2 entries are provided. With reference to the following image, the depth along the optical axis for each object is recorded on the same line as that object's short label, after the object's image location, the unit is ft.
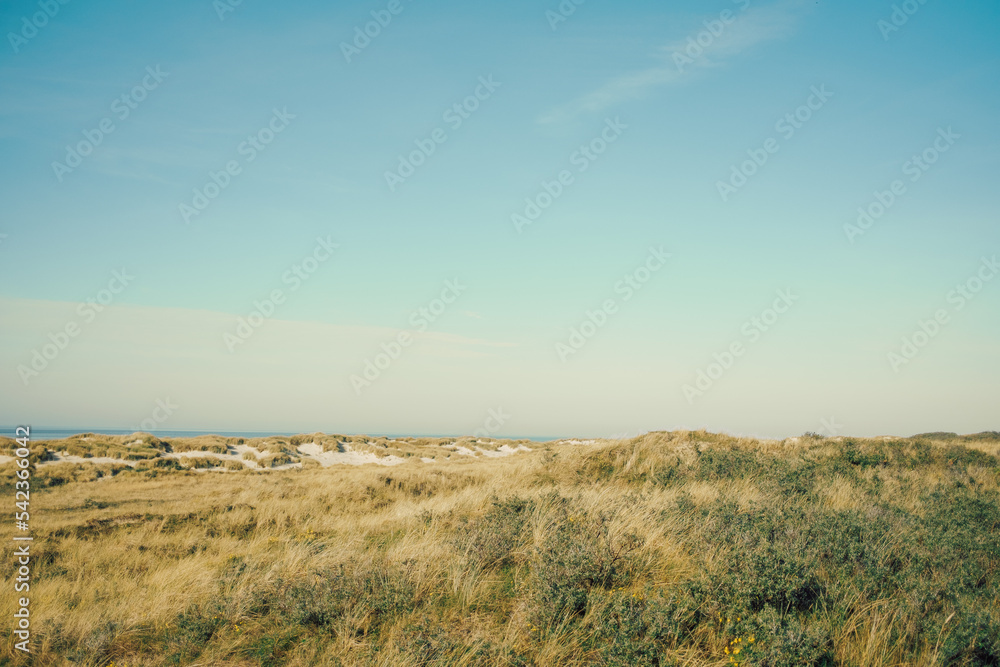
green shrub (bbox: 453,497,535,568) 21.36
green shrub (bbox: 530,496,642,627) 16.42
